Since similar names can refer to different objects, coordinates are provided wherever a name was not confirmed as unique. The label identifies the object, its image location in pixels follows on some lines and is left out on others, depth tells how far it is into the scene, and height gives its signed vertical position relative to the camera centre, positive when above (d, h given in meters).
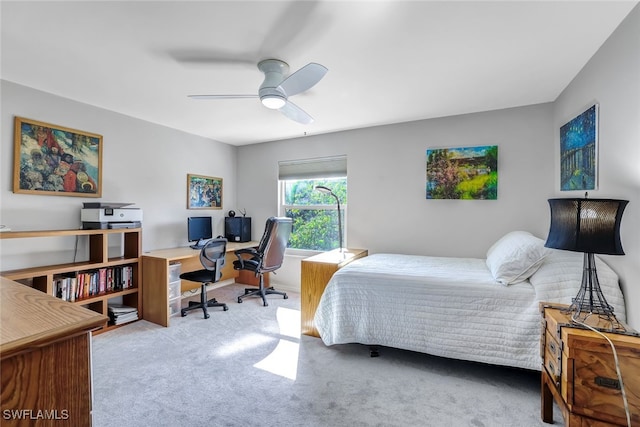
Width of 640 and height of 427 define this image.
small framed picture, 4.00 +0.29
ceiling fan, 1.86 +0.89
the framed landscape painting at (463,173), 3.03 +0.43
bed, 1.85 -0.67
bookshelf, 2.38 -0.52
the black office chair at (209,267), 3.14 -0.65
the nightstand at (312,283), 2.68 -0.69
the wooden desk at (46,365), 0.63 -0.37
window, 3.96 +0.16
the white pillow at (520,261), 1.98 -0.36
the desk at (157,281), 2.91 -0.74
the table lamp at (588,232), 1.34 -0.10
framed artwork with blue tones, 1.95 +0.47
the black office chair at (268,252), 3.43 -0.52
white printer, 2.72 -0.04
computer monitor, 3.77 -0.25
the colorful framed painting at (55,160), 2.46 +0.49
